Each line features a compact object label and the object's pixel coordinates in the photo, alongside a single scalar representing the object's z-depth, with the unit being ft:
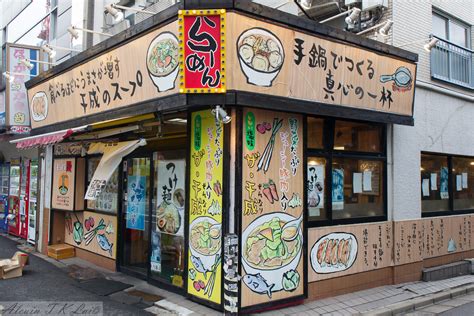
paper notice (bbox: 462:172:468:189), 36.17
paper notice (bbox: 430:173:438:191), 32.83
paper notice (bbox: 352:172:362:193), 27.09
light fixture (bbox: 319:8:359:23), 26.75
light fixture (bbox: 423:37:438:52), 25.90
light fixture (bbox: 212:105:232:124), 19.40
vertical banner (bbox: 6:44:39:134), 40.32
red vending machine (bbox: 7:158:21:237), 46.14
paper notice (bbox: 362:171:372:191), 27.68
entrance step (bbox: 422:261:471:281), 29.73
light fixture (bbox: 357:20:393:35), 26.19
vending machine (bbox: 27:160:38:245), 40.98
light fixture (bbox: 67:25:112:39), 28.24
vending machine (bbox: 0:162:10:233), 50.17
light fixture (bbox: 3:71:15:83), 39.09
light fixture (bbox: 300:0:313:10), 24.07
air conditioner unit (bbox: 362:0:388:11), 27.68
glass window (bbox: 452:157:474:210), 35.27
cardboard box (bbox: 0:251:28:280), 28.32
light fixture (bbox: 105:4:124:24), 25.53
